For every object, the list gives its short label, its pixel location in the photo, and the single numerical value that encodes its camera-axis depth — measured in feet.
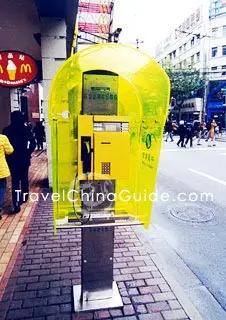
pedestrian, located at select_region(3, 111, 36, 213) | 17.11
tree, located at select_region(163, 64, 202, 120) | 119.55
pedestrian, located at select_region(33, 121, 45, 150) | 49.60
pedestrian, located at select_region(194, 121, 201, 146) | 69.74
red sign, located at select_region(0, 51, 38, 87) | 20.22
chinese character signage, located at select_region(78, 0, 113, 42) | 35.56
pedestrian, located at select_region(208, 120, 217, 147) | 61.44
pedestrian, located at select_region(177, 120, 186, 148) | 58.74
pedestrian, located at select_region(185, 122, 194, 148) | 59.51
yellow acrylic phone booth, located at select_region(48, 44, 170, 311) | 8.82
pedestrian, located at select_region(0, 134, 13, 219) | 15.17
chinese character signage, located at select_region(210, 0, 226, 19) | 115.65
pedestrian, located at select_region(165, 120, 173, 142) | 76.13
